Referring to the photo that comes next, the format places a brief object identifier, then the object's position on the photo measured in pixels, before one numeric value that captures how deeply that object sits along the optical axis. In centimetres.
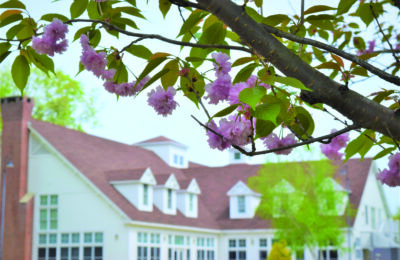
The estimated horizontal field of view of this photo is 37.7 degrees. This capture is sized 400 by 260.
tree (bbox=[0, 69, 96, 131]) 3578
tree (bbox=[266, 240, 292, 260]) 2125
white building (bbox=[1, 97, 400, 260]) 2436
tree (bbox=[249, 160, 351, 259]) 2664
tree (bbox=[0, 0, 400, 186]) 210
